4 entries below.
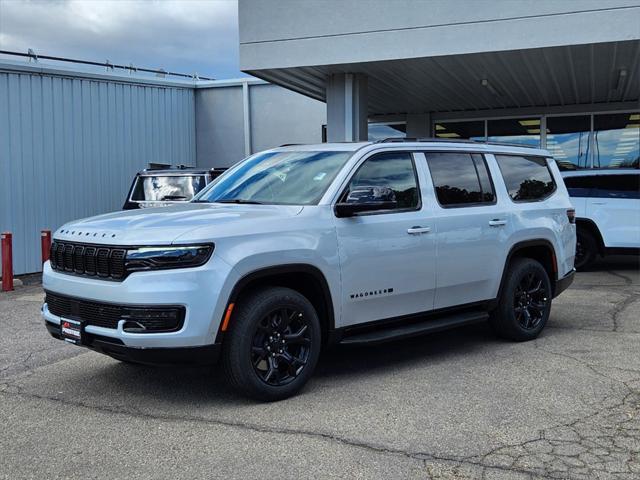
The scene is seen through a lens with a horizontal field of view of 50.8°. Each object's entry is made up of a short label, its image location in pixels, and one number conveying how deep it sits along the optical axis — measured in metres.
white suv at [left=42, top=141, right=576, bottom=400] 4.39
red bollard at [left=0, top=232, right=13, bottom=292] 10.76
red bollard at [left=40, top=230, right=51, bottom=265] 11.44
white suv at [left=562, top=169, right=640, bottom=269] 11.53
